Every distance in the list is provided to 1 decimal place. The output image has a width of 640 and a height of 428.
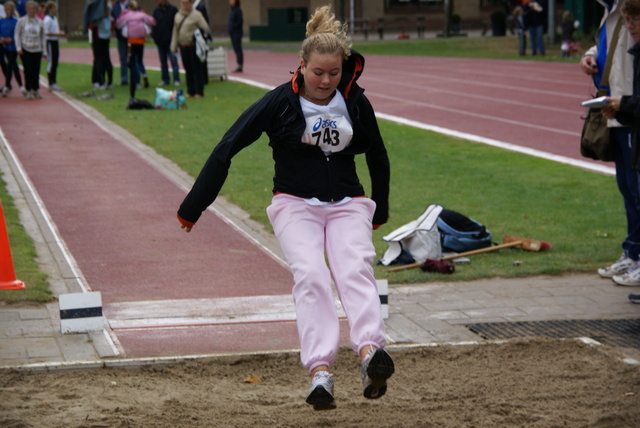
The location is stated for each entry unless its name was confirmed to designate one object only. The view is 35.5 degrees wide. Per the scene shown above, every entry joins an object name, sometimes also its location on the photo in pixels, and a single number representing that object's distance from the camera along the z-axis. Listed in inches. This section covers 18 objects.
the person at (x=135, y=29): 918.4
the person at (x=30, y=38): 840.3
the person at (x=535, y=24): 1359.5
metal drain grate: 267.1
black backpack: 363.6
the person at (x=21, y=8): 1025.5
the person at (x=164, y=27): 951.0
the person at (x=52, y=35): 935.0
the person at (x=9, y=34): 879.1
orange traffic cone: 274.1
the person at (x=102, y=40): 945.5
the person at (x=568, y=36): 1389.0
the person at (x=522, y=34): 1425.2
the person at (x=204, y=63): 974.4
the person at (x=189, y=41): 875.4
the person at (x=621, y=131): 308.3
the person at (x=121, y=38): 945.5
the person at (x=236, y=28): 1181.7
